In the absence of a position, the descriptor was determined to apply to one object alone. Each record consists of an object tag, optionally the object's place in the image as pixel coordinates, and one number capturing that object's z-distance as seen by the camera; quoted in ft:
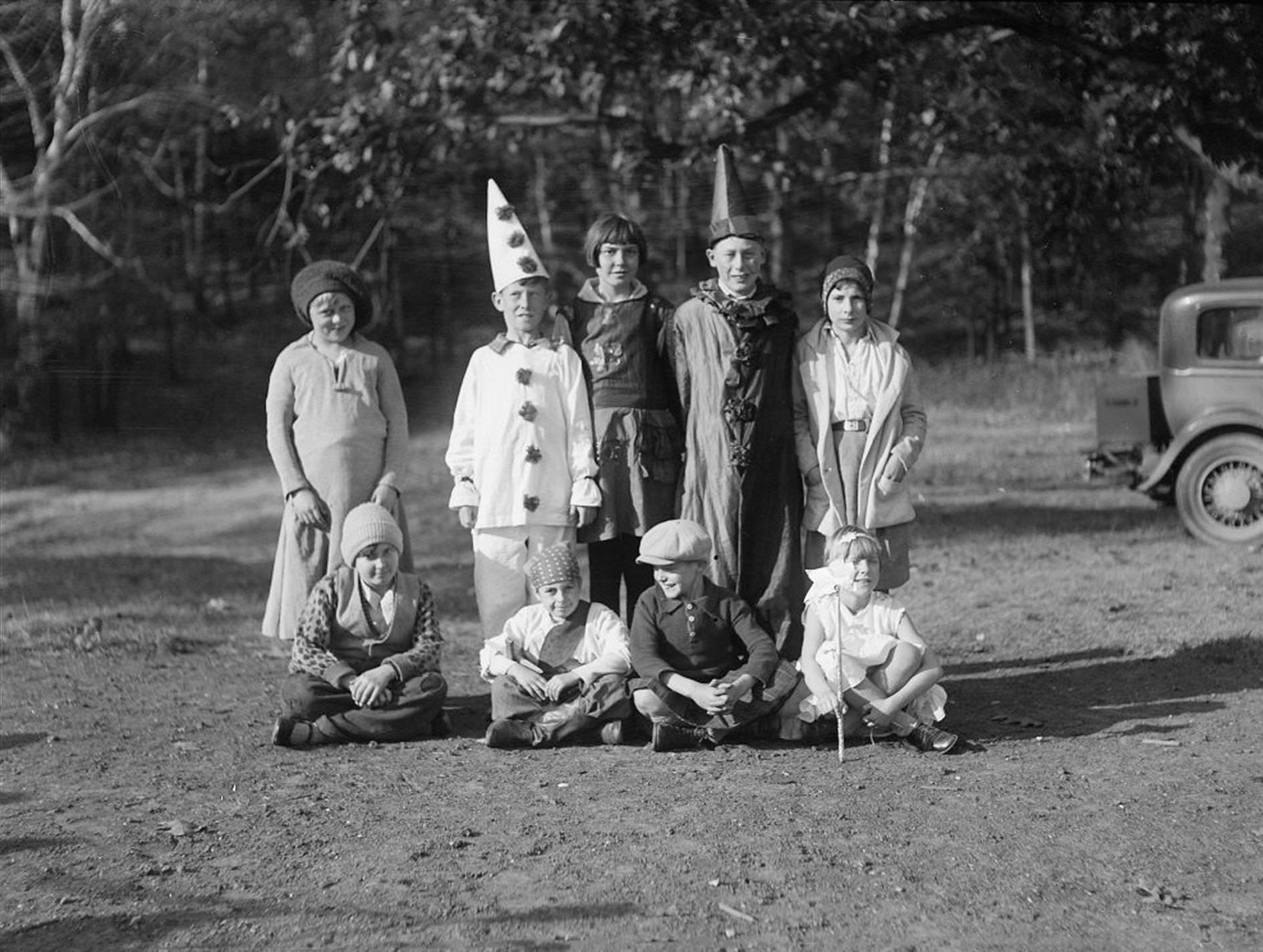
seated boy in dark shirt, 17.80
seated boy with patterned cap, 18.31
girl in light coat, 18.72
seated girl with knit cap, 18.54
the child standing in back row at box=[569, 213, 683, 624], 18.88
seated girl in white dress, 17.70
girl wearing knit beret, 19.34
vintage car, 32.48
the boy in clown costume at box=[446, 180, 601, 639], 18.80
